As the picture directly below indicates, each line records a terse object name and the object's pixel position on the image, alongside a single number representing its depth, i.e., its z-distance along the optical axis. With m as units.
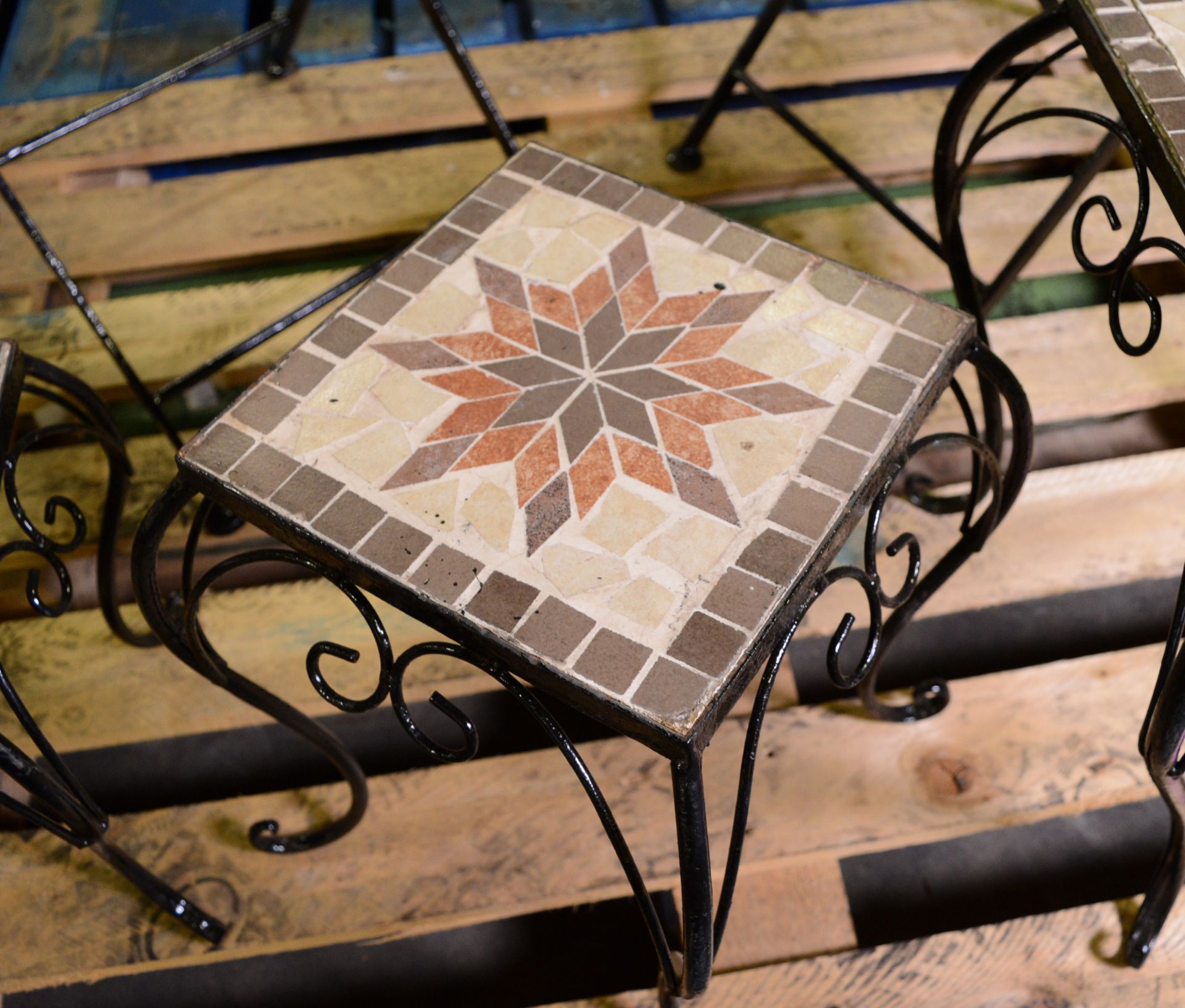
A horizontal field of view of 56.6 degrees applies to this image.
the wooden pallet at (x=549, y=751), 1.26
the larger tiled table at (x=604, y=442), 0.84
